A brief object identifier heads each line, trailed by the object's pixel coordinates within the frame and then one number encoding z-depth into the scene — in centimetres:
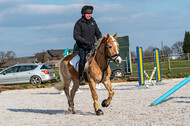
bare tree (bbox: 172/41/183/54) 11938
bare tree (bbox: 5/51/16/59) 12119
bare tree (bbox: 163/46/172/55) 12497
